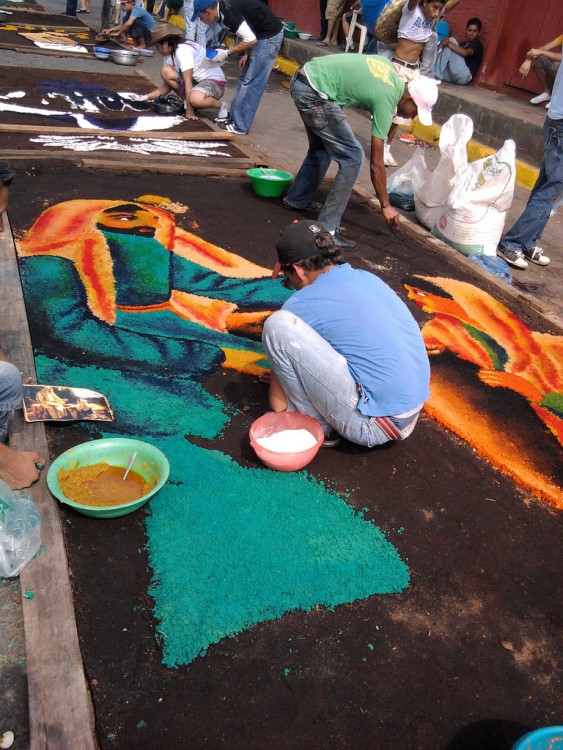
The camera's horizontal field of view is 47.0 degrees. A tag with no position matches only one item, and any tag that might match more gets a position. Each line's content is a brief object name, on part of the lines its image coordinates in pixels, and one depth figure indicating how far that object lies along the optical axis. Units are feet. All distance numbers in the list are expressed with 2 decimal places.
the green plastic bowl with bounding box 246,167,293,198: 20.09
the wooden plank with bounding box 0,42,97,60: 36.52
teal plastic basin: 6.05
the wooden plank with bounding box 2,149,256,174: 19.97
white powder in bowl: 10.05
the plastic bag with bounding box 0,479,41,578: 7.62
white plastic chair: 37.35
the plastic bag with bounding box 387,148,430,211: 21.45
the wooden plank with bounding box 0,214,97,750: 6.26
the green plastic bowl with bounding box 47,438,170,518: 8.66
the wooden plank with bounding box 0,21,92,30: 45.85
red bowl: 9.80
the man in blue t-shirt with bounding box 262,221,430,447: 9.47
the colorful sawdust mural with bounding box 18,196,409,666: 8.11
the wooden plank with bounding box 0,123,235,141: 22.12
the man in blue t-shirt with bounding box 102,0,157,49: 43.12
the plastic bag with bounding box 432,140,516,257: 17.62
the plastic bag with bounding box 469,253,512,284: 18.13
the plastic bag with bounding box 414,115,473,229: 18.43
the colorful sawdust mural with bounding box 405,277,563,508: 11.30
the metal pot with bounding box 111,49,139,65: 36.63
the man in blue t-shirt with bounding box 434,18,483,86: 35.19
